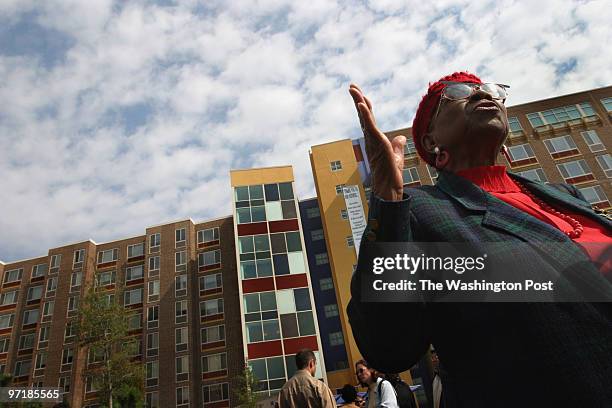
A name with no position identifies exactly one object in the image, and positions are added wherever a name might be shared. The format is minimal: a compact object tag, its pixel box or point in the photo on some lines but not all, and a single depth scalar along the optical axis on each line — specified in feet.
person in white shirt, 14.75
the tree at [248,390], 82.69
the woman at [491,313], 3.50
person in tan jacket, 14.16
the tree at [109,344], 84.79
